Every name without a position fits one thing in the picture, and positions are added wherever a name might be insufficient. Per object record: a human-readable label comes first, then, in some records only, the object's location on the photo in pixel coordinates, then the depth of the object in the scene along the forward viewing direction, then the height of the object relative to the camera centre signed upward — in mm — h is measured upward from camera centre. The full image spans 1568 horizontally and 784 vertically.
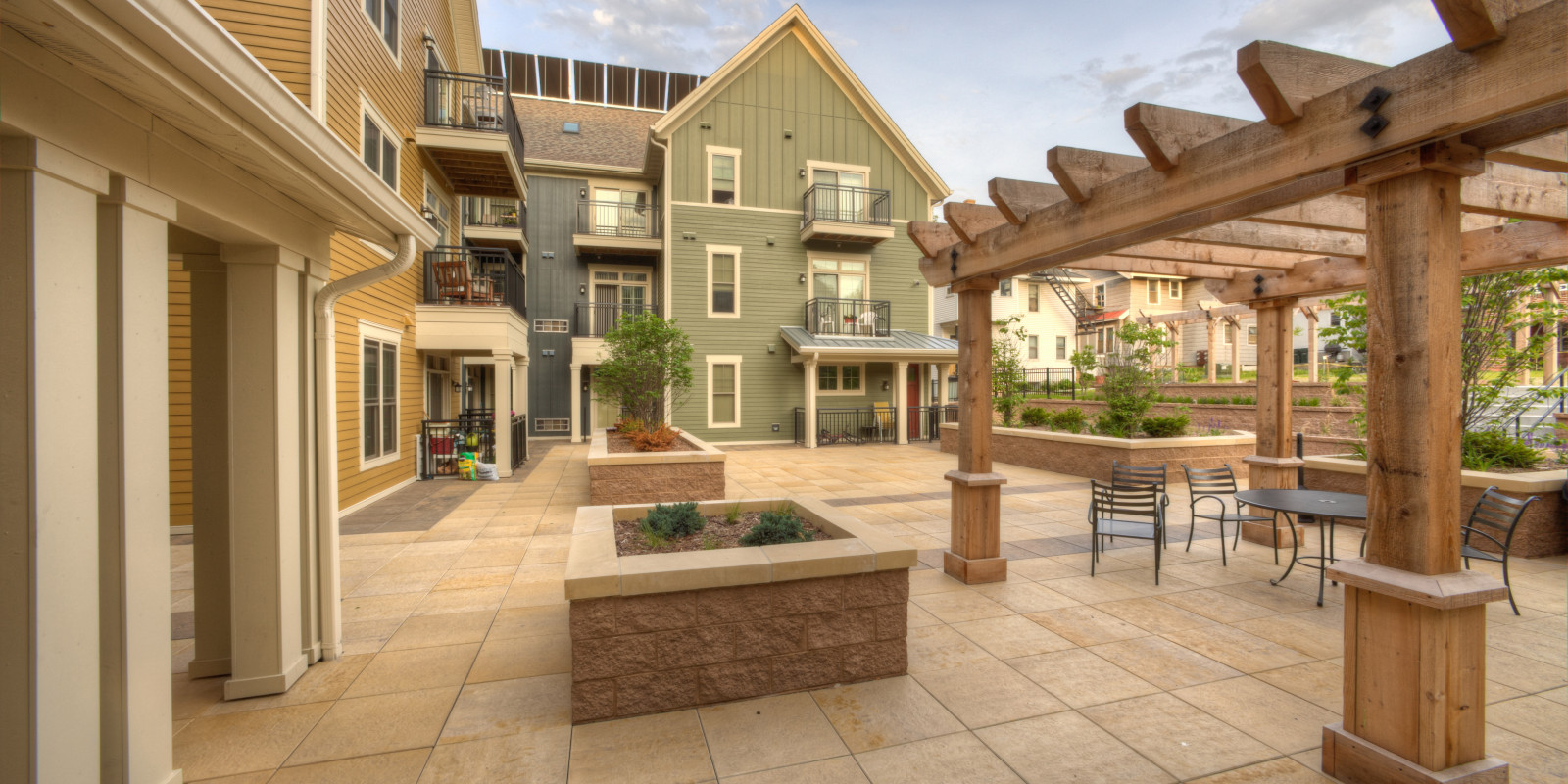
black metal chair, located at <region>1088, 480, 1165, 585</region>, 5102 -1060
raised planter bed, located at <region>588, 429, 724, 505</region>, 7969 -1157
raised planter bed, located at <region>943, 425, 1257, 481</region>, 9805 -1068
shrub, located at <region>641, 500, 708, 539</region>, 4117 -896
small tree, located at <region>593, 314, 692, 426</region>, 10086 +309
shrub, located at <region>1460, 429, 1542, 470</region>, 6336 -684
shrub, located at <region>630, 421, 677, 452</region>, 9078 -781
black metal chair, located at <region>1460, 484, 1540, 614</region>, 4242 -990
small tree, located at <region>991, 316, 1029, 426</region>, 13594 +164
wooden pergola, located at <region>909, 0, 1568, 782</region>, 2174 +648
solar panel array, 25203 +12287
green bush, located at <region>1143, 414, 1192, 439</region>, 10188 -664
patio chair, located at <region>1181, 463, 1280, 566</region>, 6175 -926
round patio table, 4410 -900
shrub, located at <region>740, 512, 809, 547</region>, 3719 -870
